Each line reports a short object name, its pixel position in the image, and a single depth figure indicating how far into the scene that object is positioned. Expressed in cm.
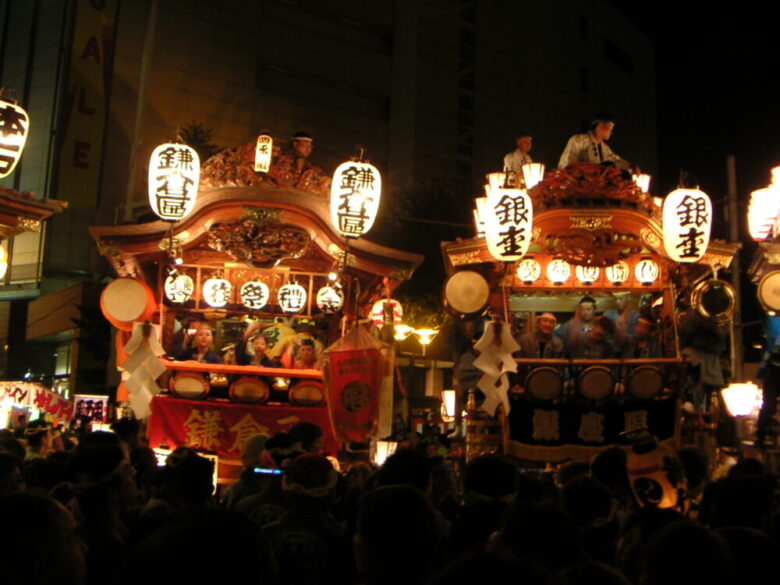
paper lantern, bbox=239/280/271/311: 1532
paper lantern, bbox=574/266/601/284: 1439
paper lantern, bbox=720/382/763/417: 1733
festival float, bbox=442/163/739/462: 1322
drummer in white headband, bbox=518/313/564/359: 1367
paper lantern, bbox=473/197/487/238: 1534
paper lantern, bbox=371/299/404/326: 1450
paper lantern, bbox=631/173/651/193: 1694
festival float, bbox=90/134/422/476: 1344
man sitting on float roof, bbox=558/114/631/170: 1483
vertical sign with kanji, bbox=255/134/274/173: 1423
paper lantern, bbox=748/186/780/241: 1583
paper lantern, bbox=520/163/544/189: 1761
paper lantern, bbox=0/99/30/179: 1241
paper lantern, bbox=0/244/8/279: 1309
